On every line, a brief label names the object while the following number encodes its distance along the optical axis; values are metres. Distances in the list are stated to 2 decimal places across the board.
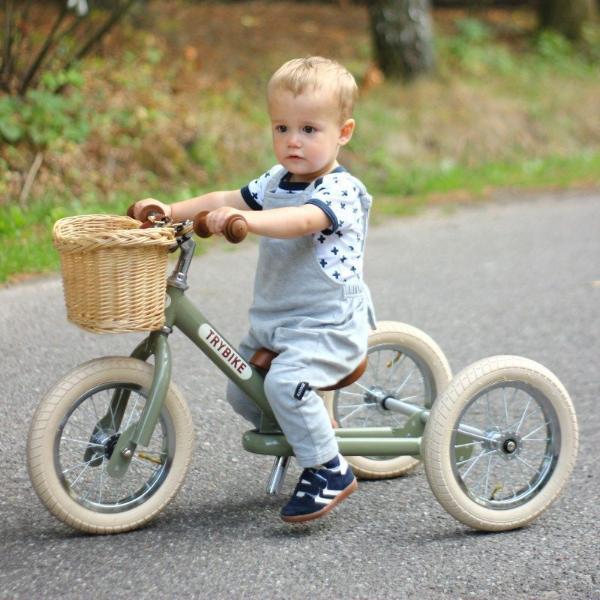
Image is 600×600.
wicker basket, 5.25
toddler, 5.69
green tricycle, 5.65
